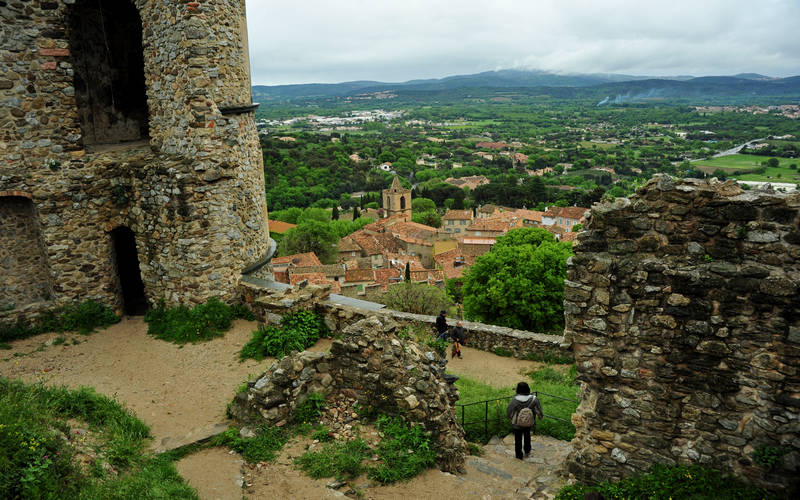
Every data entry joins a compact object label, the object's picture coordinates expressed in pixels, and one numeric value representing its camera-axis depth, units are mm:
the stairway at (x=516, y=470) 6094
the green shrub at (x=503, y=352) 12977
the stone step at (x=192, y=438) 6087
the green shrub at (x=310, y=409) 6645
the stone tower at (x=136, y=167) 8875
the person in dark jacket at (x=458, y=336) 12383
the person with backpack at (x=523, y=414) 7363
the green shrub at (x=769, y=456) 5012
